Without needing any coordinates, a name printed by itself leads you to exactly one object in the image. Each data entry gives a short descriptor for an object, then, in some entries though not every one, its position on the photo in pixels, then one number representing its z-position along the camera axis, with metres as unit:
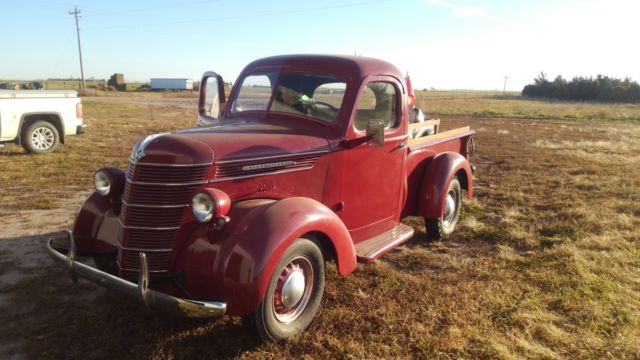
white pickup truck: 9.49
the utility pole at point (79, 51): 49.36
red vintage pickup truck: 2.83
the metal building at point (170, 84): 71.06
